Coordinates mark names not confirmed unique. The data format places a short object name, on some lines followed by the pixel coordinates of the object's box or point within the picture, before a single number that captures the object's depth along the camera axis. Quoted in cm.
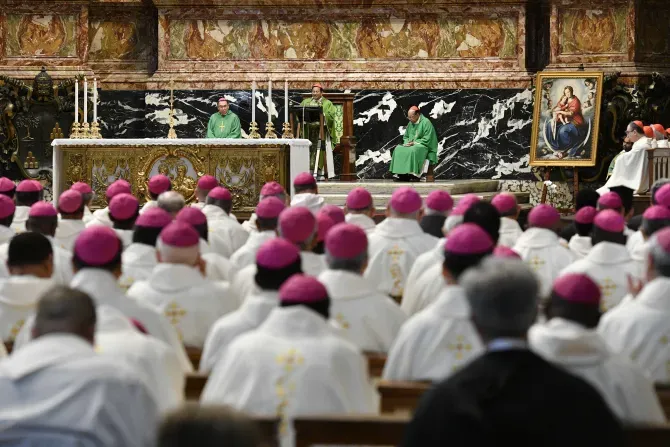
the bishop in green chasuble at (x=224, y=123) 3962
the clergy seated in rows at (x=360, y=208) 2086
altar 3322
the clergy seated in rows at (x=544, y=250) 1758
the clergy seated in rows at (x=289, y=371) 957
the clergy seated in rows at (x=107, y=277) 1186
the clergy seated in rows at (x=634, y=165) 3362
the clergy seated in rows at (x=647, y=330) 1156
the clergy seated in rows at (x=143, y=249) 1605
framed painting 3956
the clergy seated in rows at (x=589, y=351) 905
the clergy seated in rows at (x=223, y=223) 2095
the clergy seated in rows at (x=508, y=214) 2020
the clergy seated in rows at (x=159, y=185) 2491
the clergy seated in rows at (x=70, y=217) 2027
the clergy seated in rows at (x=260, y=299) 1149
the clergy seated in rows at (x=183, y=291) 1366
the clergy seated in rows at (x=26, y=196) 2312
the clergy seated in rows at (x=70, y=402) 786
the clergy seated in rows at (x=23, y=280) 1303
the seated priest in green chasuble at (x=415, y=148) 3966
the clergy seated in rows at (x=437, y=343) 1105
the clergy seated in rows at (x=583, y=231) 1950
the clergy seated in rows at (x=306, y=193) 2302
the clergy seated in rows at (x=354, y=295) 1272
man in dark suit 649
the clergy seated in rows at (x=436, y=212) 2053
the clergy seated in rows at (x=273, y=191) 2252
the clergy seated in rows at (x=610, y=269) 1563
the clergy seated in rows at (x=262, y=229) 1786
